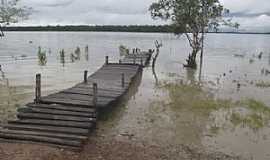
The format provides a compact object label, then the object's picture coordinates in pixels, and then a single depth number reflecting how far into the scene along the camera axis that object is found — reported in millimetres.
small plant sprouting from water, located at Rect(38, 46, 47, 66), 43562
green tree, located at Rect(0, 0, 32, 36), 17125
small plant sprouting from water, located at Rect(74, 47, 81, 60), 52719
